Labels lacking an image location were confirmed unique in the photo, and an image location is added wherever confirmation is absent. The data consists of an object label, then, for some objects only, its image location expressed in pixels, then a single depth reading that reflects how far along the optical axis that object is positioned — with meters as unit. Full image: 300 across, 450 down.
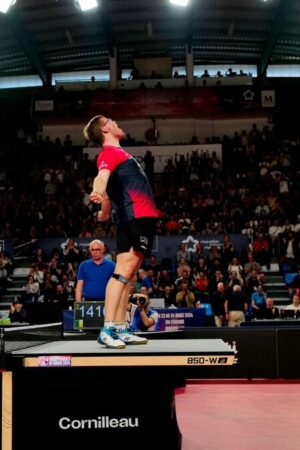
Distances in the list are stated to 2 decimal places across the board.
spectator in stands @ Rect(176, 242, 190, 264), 16.47
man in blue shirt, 6.78
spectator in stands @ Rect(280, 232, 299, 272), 16.59
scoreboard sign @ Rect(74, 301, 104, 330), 6.45
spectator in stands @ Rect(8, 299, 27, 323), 13.04
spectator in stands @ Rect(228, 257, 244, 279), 15.19
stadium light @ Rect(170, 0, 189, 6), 13.35
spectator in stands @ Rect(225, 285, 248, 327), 13.07
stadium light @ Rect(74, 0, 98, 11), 12.81
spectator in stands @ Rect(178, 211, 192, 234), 18.08
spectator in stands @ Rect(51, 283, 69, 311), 14.40
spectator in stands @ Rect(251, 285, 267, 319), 13.30
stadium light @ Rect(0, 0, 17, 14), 11.03
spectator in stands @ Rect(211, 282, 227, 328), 13.41
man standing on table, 4.24
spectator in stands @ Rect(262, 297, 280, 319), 13.09
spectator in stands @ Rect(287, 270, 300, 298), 14.96
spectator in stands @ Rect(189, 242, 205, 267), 16.39
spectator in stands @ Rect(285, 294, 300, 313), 13.01
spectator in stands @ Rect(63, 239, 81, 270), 16.38
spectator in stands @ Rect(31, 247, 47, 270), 16.31
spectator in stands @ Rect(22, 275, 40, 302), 15.19
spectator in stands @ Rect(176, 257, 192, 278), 15.09
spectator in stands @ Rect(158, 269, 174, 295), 14.66
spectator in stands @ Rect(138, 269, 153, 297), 13.70
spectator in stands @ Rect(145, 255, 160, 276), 15.89
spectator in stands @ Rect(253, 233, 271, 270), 16.64
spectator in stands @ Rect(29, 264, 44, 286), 15.76
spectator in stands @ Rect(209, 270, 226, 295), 14.59
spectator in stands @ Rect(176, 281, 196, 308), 13.59
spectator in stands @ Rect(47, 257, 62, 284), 15.40
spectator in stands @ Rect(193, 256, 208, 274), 15.60
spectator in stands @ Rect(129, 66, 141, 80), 25.14
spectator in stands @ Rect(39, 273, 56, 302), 14.76
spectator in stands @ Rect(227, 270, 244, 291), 14.02
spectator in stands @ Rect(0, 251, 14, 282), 17.14
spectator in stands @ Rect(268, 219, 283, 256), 17.41
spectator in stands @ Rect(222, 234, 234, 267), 16.12
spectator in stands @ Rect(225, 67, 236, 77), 25.31
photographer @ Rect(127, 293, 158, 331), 8.75
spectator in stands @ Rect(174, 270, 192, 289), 14.34
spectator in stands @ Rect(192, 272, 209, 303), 14.59
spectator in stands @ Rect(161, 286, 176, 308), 14.08
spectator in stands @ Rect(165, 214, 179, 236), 18.06
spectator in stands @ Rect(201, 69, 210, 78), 25.51
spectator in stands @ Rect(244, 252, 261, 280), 15.52
